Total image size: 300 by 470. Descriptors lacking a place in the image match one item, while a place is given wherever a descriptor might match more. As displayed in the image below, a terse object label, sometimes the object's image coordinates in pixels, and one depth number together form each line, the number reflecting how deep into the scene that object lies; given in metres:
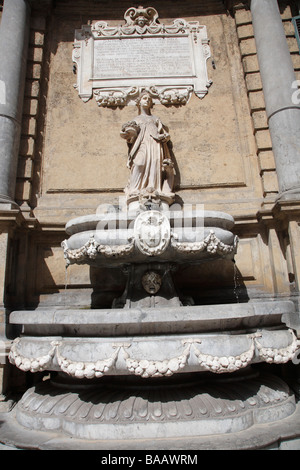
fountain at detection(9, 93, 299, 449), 2.48
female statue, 4.97
